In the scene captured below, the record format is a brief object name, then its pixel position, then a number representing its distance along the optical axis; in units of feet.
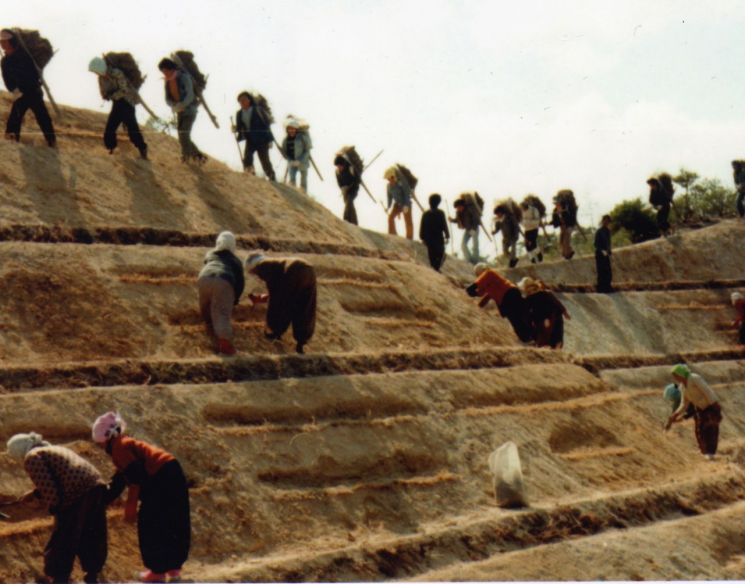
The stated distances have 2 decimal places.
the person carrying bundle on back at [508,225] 106.22
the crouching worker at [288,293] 61.05
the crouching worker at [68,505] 41.60
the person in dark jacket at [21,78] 73.82
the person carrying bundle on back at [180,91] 81.20
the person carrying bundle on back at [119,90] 77.15
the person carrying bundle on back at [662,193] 121.49
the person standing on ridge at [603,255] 105.19
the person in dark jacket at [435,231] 89.81
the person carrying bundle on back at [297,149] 92.68
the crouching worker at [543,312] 79.20
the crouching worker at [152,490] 43.09
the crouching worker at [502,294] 78.12
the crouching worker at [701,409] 72.59
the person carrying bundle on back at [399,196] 100.01
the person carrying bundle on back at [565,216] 112.06
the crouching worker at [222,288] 59.62
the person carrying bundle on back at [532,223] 111.86
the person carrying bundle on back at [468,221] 101.65
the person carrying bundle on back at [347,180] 97.94
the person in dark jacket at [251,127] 87.35
